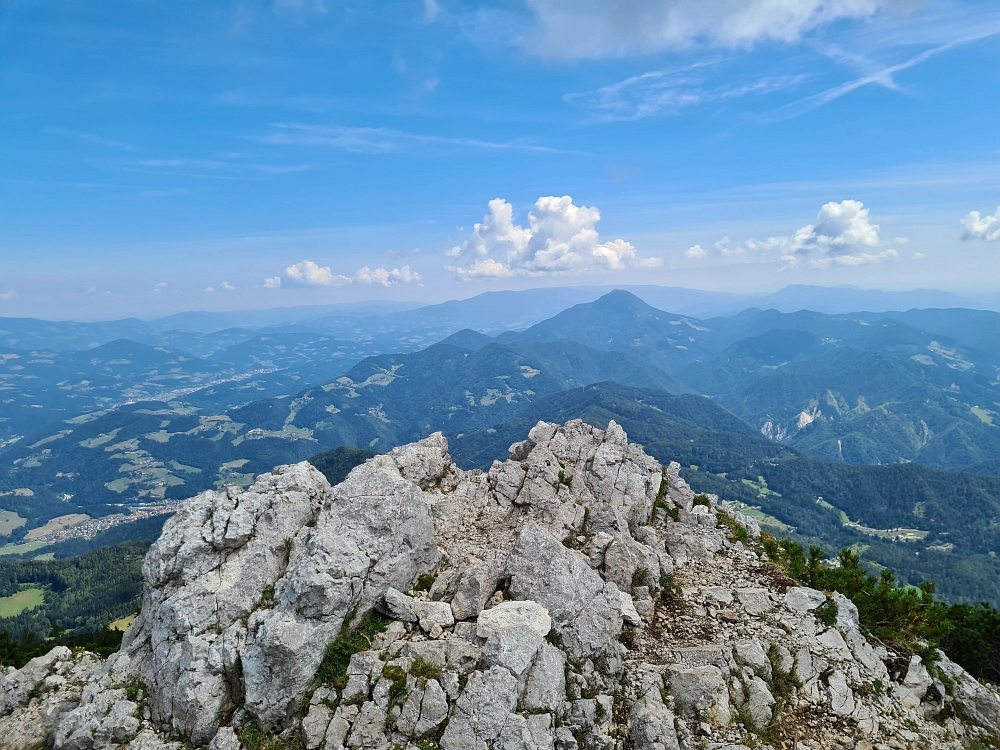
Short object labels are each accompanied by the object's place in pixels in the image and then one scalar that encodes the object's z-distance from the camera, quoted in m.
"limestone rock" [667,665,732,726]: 16.72
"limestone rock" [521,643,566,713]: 16.52
